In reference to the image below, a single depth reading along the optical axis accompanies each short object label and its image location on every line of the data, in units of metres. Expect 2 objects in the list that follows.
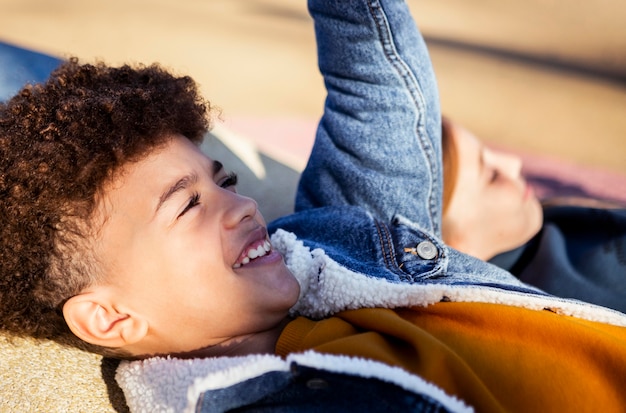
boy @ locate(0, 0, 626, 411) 1.08
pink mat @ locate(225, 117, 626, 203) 2.75
